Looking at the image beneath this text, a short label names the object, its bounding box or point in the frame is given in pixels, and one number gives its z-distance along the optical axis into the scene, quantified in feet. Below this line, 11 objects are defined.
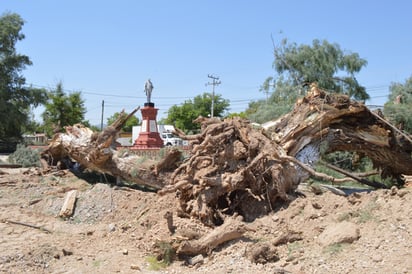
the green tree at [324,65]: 65.46
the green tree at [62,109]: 107.14
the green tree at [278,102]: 49.13
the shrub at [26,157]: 41.14
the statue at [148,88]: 85.20
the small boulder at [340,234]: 16.08
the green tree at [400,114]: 35.01
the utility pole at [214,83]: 154.29
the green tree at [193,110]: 170.15
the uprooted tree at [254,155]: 21.01
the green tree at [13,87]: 82.69
